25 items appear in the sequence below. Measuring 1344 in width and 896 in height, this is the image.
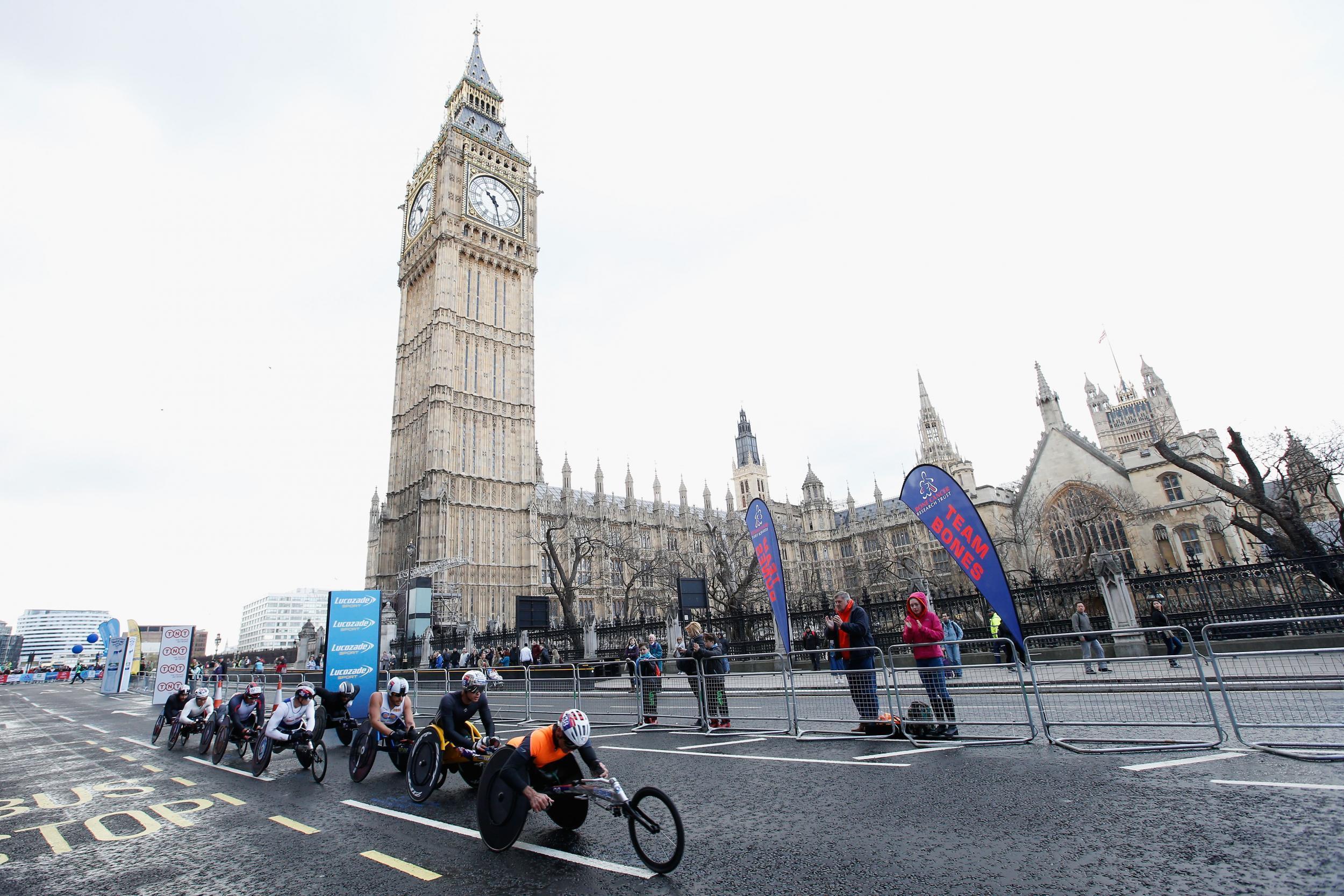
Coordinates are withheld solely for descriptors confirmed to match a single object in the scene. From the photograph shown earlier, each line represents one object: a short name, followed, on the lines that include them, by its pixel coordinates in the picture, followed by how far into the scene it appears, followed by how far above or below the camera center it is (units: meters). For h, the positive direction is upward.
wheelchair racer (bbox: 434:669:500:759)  6.40 -0.79
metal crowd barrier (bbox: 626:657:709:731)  10.12 -1.49
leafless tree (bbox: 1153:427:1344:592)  15.60 +2.56
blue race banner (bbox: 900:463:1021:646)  8.39 +1.02
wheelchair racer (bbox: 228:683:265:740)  9.91 -0.93
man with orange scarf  8.16 -0.59
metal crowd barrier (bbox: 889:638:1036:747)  7.22 -1.38
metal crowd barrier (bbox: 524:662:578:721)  12.52 -1.53
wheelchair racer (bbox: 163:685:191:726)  12.68 -0.93
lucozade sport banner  11.99 +0.05
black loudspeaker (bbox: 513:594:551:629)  22.80 +0.70
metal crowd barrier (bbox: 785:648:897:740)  8.16 -1.33
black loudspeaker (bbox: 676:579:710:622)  17.56 +0.69
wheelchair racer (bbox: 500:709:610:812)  4.39 -0.94
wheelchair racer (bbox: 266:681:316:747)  8.71 -1.01
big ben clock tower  43.25 +20.15
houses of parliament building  33.66 +9.72
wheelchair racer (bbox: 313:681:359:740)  10.68 -0.97
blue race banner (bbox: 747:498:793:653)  11.67 +1.08
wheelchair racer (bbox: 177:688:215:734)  11.73 -1.05
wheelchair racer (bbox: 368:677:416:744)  7.94 -0.97
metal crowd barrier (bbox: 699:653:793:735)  9.16 -1.67
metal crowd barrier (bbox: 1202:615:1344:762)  5.71 -1.50
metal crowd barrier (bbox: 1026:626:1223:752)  6.25 -1.53
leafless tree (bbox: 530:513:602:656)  47.12 +7.23
